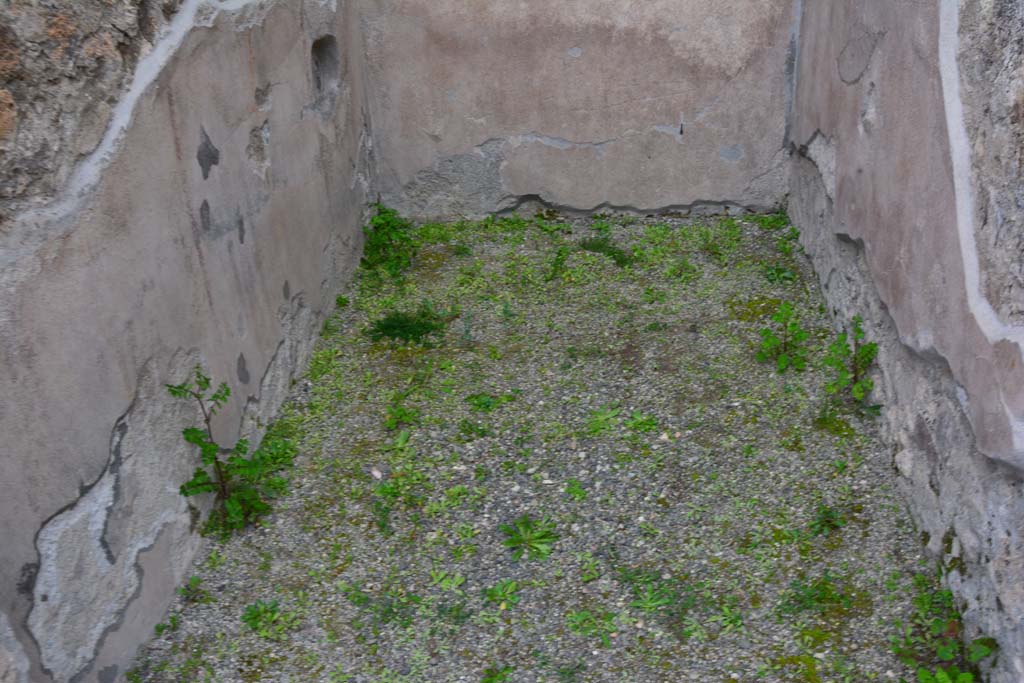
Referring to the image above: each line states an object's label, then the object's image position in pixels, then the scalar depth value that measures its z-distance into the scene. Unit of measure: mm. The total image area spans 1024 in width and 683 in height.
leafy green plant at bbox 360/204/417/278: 4336
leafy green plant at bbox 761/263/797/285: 3969
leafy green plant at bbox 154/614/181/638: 2502
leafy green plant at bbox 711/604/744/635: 2443
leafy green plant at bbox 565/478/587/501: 2924
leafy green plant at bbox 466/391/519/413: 3381
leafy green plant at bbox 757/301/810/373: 3408
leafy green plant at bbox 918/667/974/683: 2131
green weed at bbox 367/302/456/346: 3805
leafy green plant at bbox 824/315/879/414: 3123
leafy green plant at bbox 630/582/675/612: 2521
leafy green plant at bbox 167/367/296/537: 2656
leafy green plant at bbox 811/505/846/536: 2701
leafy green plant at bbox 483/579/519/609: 2582
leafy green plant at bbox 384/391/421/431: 3303
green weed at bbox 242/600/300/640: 2521
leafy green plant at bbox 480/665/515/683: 2354
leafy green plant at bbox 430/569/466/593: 2643
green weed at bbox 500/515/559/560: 2730
